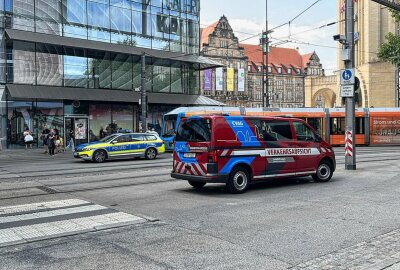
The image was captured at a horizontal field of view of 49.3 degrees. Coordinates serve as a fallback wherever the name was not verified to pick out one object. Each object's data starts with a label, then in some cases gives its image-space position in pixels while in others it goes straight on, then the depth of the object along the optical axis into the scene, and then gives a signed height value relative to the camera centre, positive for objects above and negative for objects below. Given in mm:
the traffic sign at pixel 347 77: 15719 +1987
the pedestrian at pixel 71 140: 29956 -438
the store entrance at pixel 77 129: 33719 +364
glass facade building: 30828 +5849
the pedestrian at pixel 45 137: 27800 -231
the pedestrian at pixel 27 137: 29438 -200
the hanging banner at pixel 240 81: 105812 +13076
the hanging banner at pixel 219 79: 103469 +12707
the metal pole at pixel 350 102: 15781 +1070
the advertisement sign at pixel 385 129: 34344 +139
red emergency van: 10359 -451
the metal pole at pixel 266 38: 36522 +7855
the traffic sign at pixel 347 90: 15922 +1504
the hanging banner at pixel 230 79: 98950 +12739
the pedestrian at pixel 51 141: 27094 -445
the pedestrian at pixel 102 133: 32844 +31
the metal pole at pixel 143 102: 29438 +2112
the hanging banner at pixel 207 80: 89800 +11066
